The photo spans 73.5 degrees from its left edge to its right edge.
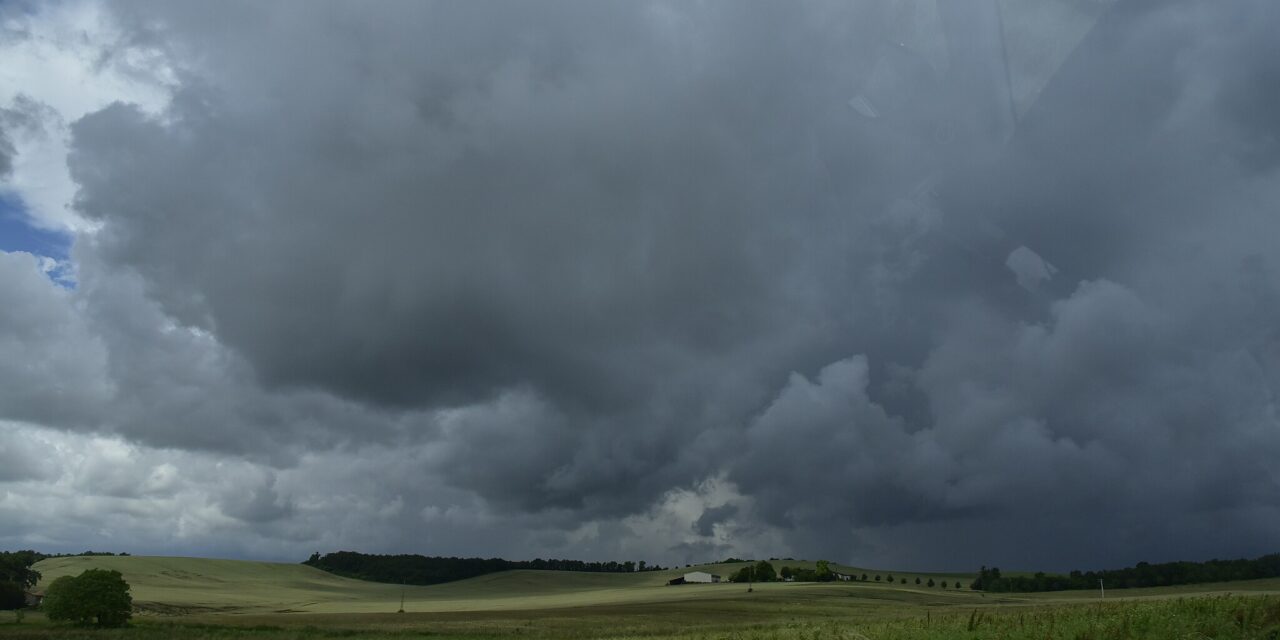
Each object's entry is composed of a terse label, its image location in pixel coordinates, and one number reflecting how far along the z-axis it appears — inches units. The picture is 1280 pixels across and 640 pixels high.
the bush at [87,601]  3257.9
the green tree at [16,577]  4562.0
